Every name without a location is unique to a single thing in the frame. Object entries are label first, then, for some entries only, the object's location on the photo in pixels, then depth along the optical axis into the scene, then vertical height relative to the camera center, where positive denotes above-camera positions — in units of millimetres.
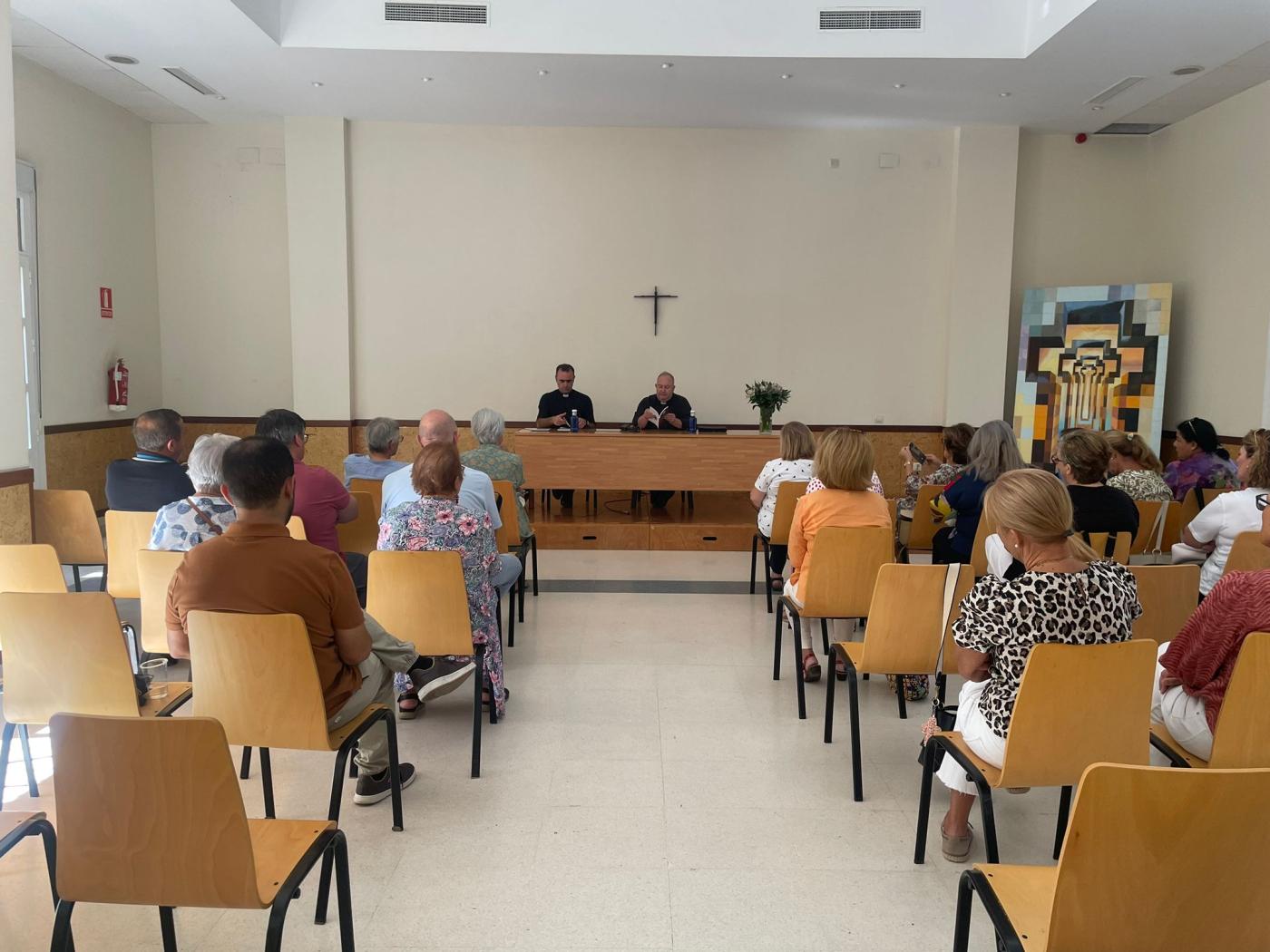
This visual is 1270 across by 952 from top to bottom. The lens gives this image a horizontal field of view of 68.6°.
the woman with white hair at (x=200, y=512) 3145 -554
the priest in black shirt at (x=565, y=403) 8398 -385
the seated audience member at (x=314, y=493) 3936 -579
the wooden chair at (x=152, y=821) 1562 -805
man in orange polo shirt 2252 -525
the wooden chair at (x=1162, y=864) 1411 -770
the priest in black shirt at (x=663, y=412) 7848 -439
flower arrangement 7504 -294
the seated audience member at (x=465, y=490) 3941 -558
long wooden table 7129 -745
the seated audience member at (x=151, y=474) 4164 -538
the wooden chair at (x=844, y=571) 3637 -808
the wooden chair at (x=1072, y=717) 2119 -809
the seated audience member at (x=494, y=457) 5141 -542
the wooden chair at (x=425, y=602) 3143 -832
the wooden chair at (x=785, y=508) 5078 -782
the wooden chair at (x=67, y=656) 2438 -806
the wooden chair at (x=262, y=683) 2219 -801
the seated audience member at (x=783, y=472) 5250 -611
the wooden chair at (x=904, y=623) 3023 -840
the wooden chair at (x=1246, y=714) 2109 -789
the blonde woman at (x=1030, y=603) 2221 -562
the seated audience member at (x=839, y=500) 3914 -565
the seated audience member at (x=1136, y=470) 4785 -538
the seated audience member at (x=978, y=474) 4273 -491
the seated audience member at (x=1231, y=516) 3818 -595
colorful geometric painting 8055 +58
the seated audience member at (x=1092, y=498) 3756 -521
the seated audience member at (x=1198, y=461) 5414 -532
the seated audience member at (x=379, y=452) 4844 -494
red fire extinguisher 8094 -302
